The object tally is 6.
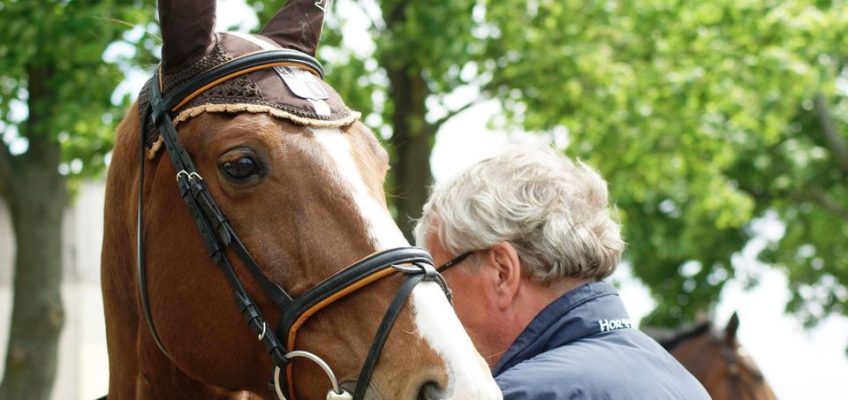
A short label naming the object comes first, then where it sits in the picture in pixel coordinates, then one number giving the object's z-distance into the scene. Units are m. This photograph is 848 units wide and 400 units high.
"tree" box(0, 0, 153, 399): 7.65
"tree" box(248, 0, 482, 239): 9.29
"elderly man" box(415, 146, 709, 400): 2.71
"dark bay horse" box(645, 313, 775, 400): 7.21
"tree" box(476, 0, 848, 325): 10.52
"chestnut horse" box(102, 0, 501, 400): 2.21
